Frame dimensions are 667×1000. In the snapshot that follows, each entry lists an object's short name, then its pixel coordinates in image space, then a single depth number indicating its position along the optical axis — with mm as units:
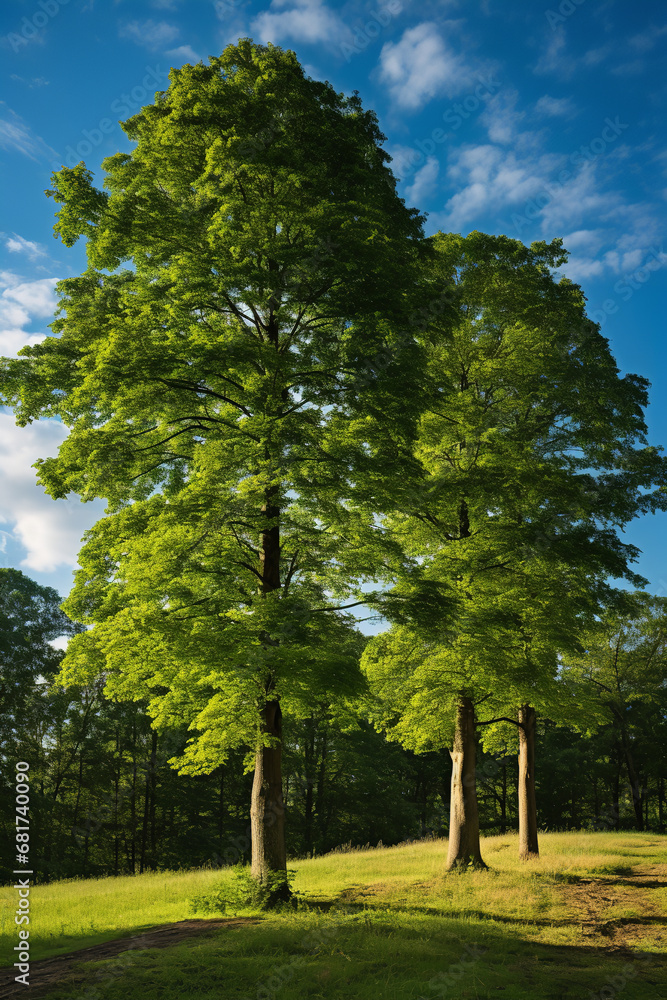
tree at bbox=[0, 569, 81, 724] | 29500
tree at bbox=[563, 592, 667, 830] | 33000
